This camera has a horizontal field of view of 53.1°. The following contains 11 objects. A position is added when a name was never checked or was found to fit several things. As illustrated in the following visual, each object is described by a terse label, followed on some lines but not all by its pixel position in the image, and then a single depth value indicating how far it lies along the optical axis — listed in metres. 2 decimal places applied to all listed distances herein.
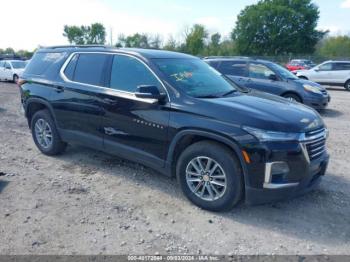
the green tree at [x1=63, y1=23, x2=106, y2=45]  87.50
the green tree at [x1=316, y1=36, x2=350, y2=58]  61.75
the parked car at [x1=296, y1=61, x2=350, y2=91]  18.44
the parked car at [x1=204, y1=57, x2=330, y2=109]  10.52
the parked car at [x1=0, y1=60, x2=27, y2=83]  20.95
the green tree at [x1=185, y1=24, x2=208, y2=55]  73.50
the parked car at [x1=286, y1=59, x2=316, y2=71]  32.70
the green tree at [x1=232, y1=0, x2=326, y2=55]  63.16
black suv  3.73
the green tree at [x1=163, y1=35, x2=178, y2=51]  73.20
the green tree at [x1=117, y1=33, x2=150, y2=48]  75.14
